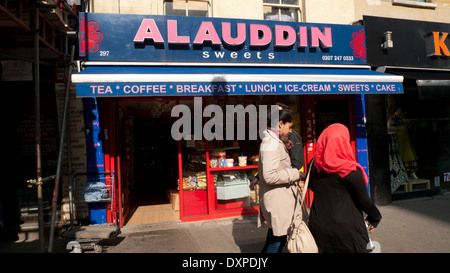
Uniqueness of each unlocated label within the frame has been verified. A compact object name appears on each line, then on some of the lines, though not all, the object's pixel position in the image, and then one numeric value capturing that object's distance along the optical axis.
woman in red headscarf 2.36
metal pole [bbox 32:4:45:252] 3.66
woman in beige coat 2.96
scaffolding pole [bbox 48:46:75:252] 4.00
